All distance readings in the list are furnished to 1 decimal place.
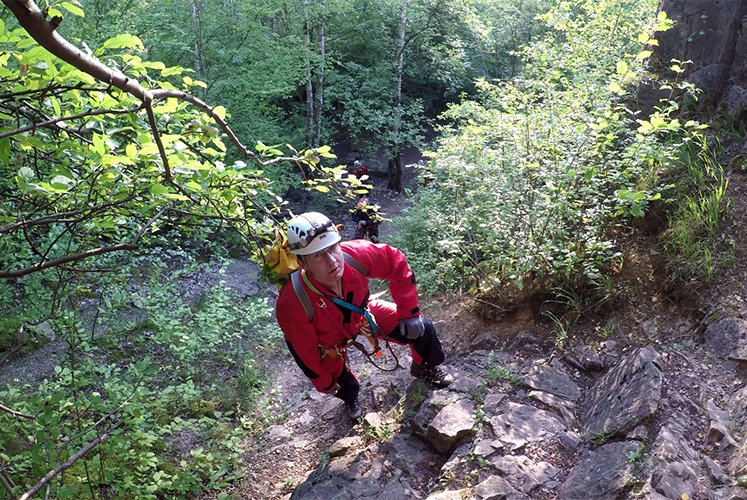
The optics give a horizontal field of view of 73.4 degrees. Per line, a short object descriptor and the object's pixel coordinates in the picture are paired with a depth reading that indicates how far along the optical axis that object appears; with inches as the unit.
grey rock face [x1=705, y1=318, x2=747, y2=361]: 148.8
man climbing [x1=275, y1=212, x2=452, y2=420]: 150.8
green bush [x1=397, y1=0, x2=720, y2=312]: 190.5
